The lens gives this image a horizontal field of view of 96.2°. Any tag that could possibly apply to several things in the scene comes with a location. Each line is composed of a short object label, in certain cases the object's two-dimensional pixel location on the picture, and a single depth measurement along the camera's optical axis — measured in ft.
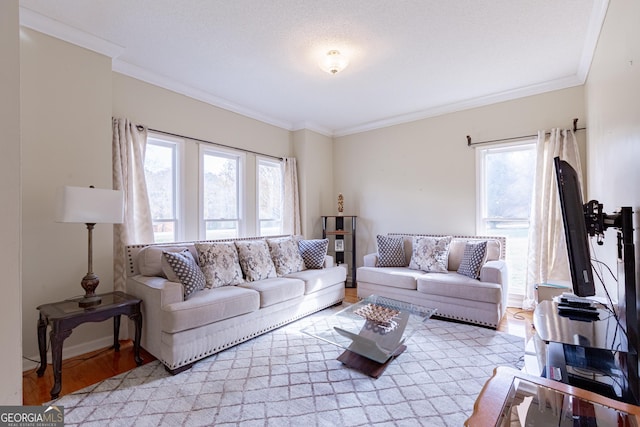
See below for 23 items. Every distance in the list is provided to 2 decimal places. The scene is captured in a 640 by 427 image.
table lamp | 6.86
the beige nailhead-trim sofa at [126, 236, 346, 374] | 7.45
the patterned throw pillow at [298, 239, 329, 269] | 12.61
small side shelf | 15.89
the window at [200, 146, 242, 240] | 12.48
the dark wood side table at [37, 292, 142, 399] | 6.40
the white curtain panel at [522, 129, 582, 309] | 10.86
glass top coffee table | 7.18
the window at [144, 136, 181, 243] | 10.82
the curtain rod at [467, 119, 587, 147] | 10.84
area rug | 5.66
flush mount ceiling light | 8.86
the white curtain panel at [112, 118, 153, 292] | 9.36
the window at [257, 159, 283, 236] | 14.80
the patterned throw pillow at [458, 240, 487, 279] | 10.89
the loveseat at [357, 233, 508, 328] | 10.04
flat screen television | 4.11
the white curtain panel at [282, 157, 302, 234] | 15.57
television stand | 3.89
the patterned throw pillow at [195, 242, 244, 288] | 9.38
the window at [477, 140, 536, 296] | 12.09
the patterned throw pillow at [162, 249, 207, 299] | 8.20
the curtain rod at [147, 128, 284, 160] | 10.80
